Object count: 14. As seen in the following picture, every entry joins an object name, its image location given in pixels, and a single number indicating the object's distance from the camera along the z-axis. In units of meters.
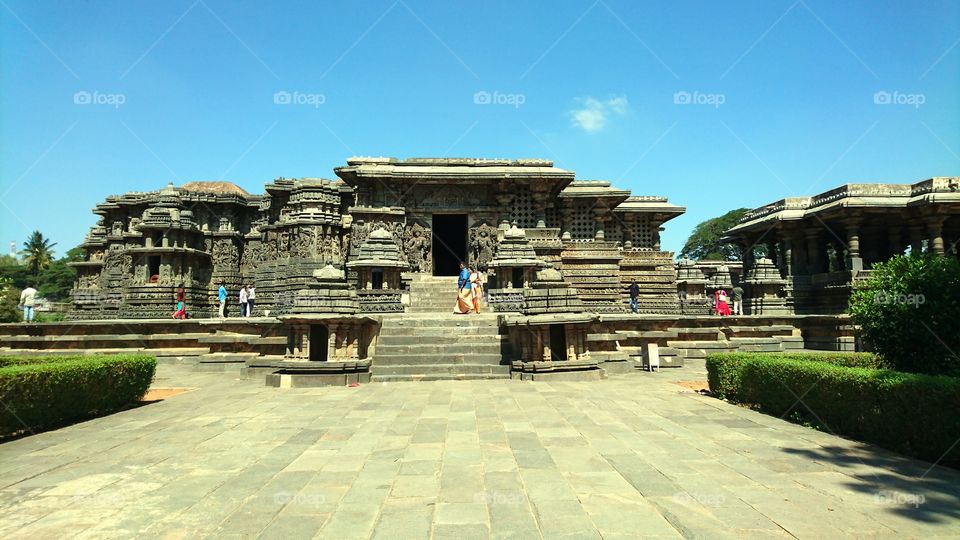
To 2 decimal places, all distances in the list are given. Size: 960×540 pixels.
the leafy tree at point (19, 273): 65.81
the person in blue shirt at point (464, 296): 14.13
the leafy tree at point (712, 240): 64.31
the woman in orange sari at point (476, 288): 14.41
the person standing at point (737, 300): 22.72
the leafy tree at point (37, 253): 62.53
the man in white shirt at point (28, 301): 16.81
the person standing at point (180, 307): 22.06
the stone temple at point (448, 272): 10.62
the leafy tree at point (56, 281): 63.75
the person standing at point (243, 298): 22.15
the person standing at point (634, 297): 20.47
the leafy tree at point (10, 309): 20.30
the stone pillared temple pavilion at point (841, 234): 20.53
